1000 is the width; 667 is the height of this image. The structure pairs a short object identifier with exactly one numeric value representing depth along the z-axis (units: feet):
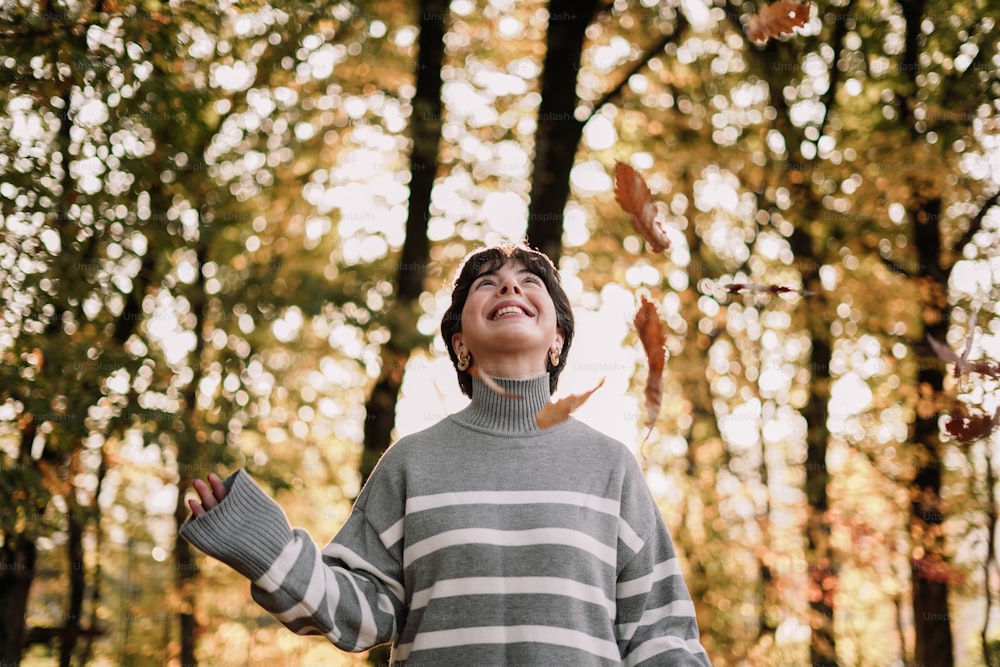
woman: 6.75
